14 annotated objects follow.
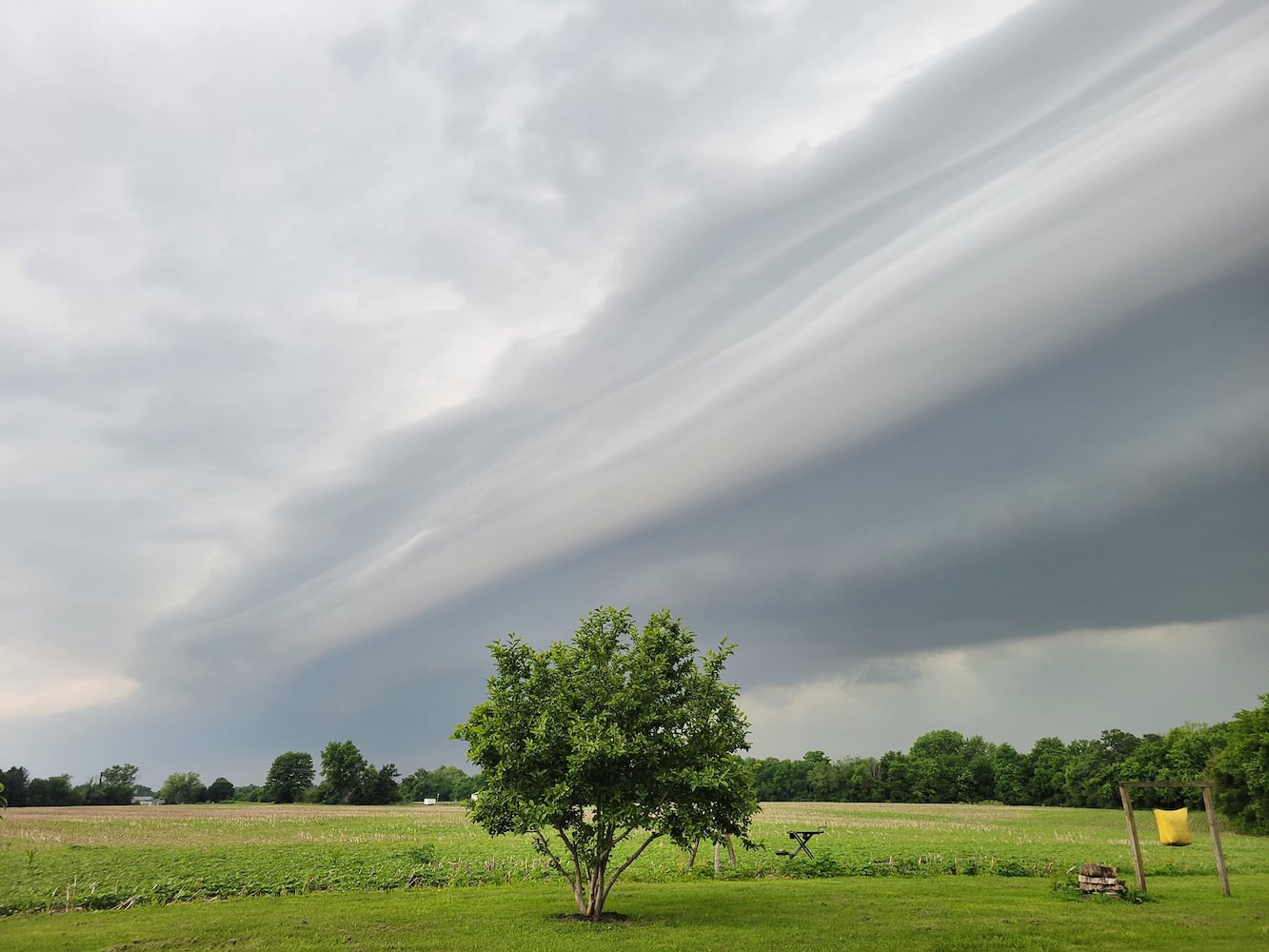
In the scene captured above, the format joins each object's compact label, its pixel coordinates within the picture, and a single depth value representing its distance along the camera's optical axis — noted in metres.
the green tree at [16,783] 156.75
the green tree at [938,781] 165.88
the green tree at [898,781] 171.38
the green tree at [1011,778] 154.75
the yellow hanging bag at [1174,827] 27.58
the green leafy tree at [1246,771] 64.56
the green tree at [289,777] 182.88
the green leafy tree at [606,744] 26.55
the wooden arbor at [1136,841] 28.55
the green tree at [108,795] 165.25
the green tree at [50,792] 157.25
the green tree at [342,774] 173.50
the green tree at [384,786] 179.25
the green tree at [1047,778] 147.12
